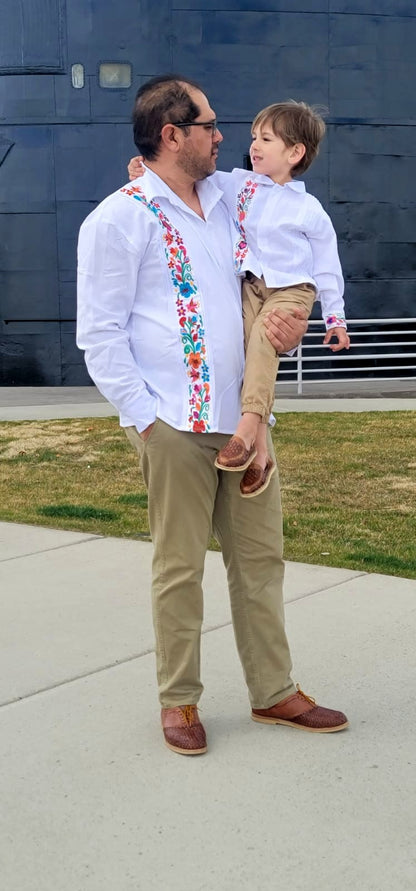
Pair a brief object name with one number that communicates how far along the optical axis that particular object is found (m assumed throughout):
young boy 3.14
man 3.12
